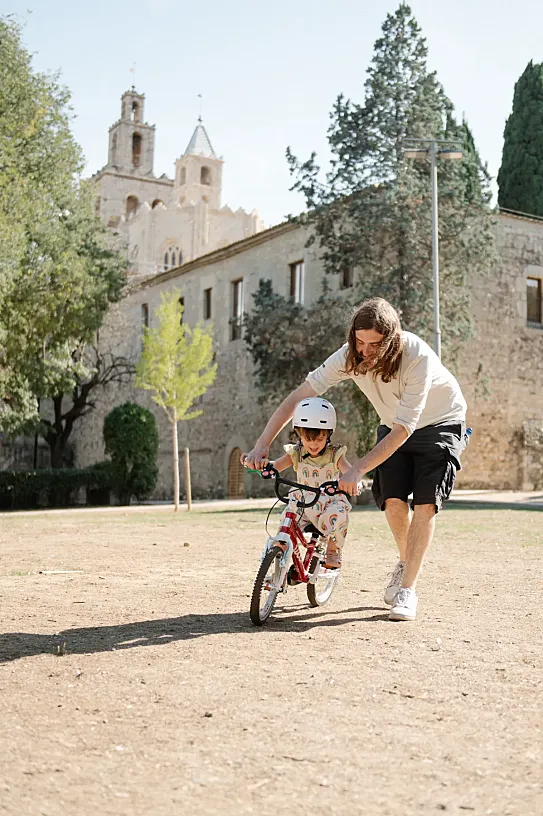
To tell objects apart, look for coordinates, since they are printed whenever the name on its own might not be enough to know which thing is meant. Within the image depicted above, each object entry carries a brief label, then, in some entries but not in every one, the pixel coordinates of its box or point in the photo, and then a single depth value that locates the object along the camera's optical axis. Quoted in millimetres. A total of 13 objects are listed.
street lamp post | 19062
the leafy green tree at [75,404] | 31219
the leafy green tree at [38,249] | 20672
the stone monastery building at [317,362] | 25344
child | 5152
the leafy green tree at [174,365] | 19828
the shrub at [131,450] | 25344
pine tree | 22516
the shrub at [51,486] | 24500
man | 4879
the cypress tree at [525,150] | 30734
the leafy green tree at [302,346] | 22516
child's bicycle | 4926
